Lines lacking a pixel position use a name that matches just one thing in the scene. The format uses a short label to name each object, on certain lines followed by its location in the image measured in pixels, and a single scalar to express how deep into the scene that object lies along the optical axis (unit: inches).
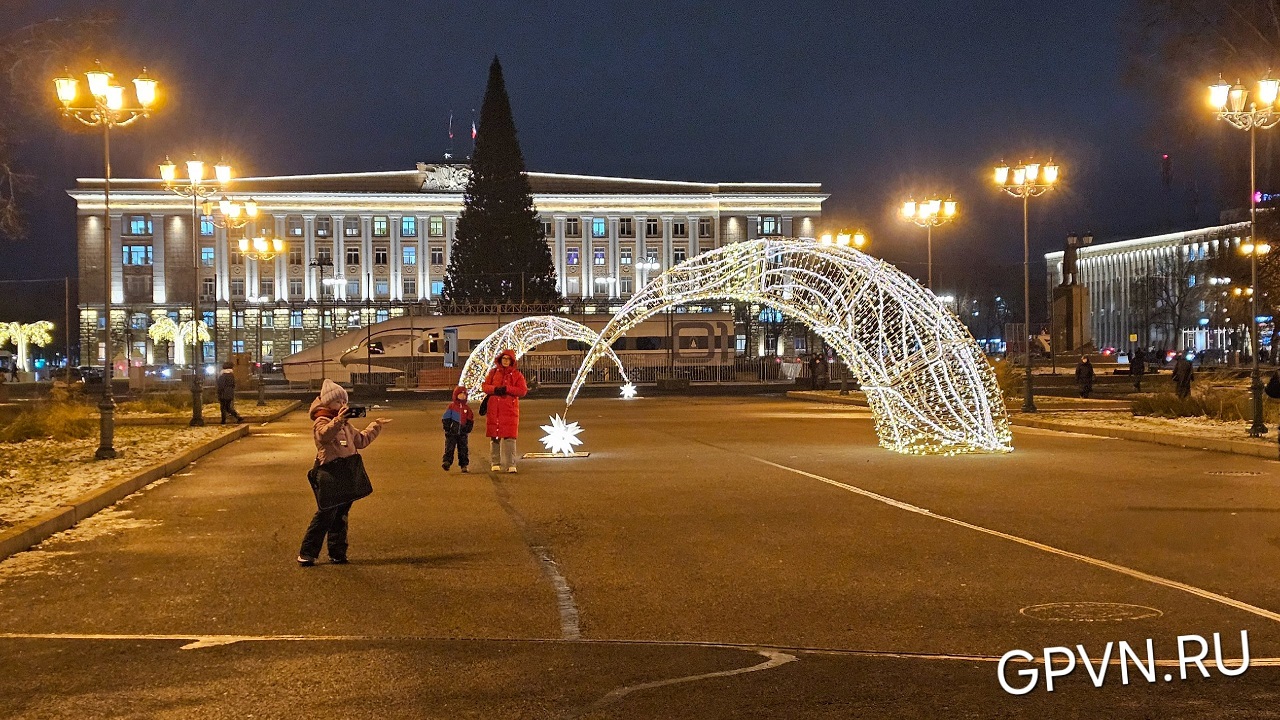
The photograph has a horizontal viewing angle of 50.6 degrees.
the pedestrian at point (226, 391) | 1234.6
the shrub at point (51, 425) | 969.6
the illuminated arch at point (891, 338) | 860.0
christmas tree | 3289.9
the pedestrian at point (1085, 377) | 1642.5
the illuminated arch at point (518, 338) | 1614.2
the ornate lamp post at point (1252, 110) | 976.9
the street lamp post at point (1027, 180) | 1333.7
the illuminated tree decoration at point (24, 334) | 3543.8
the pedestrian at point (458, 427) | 763.4
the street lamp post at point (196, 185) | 1214.3
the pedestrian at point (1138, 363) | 1959.9
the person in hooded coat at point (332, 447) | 424.8
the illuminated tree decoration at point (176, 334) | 4062.5
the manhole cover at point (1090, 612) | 326.3
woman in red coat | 725.3
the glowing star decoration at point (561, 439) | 872.3
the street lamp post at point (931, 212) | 1662.2
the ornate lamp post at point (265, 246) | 1913.1
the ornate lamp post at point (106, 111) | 817.5
